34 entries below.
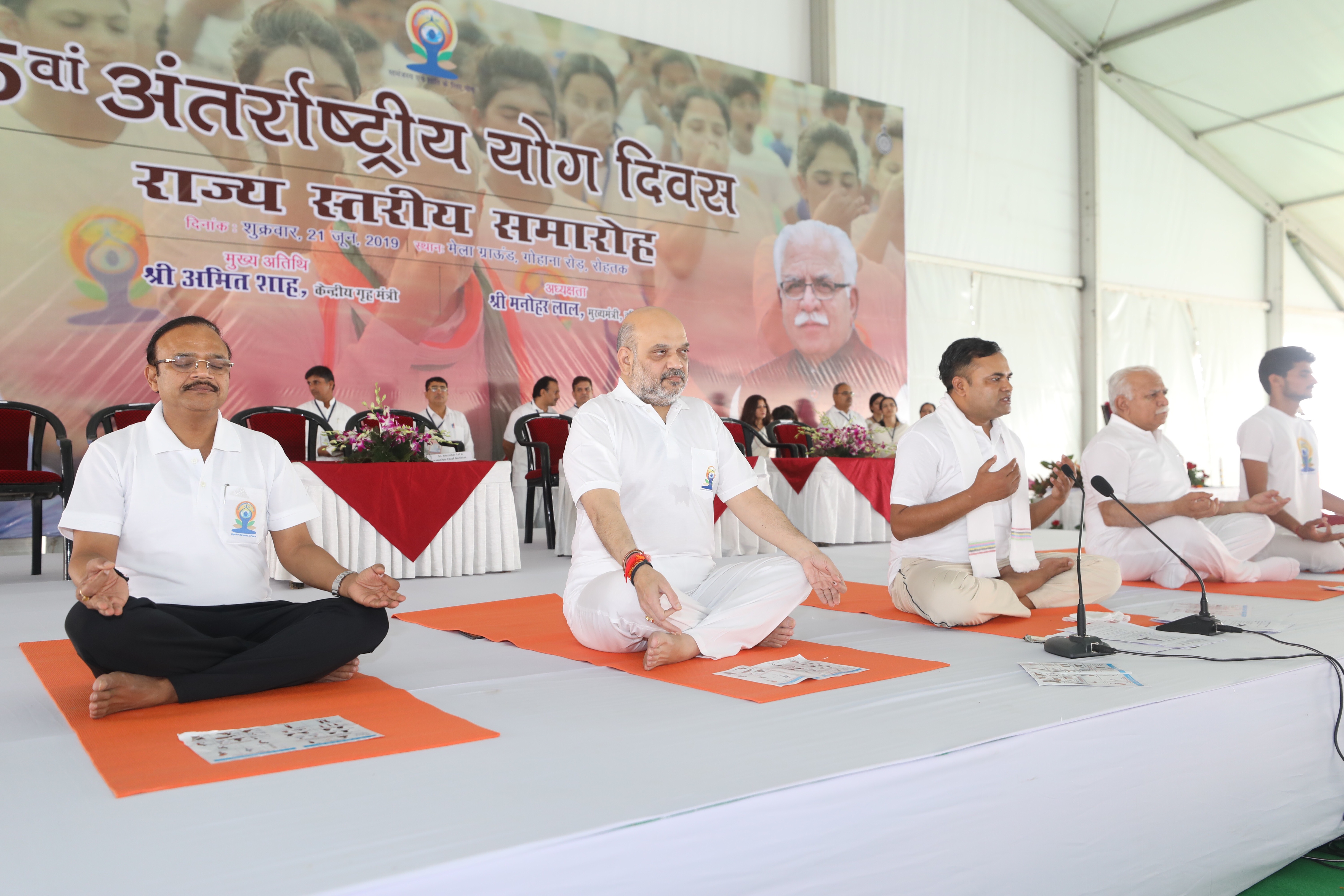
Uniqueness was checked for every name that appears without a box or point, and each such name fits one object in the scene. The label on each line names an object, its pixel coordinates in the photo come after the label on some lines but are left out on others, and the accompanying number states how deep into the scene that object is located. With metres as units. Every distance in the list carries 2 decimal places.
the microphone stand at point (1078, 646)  2.37
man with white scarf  2.97
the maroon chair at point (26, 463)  4.59
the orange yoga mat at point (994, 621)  2.90
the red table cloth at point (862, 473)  6.48
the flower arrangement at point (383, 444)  4.64
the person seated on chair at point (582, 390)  7.75
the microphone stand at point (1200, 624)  2.65
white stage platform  1.24
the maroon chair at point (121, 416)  4.57
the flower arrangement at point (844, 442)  6.60
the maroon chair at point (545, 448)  6.16
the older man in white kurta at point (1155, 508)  3.69
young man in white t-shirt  4.02
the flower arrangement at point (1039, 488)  8.13
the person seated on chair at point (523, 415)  7.39
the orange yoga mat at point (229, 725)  1.58
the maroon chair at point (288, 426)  5.03
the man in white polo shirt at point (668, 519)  2.45
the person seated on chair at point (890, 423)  8.59
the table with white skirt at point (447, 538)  4.45
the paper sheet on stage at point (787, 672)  2.21
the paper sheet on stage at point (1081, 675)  2.08
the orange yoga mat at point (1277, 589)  3.57
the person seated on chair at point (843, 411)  9.11
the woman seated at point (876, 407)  8.91
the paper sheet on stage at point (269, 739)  1.68
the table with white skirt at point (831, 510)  6.38
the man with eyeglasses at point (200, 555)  2.00
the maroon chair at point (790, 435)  7.74
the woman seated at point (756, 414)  8.16
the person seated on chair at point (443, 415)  7.19
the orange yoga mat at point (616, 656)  2.17
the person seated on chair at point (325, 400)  6.68
